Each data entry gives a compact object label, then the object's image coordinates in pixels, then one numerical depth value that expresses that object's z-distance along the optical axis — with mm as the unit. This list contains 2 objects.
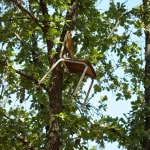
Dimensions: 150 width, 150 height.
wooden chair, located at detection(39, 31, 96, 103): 9835
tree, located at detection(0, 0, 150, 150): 13617
